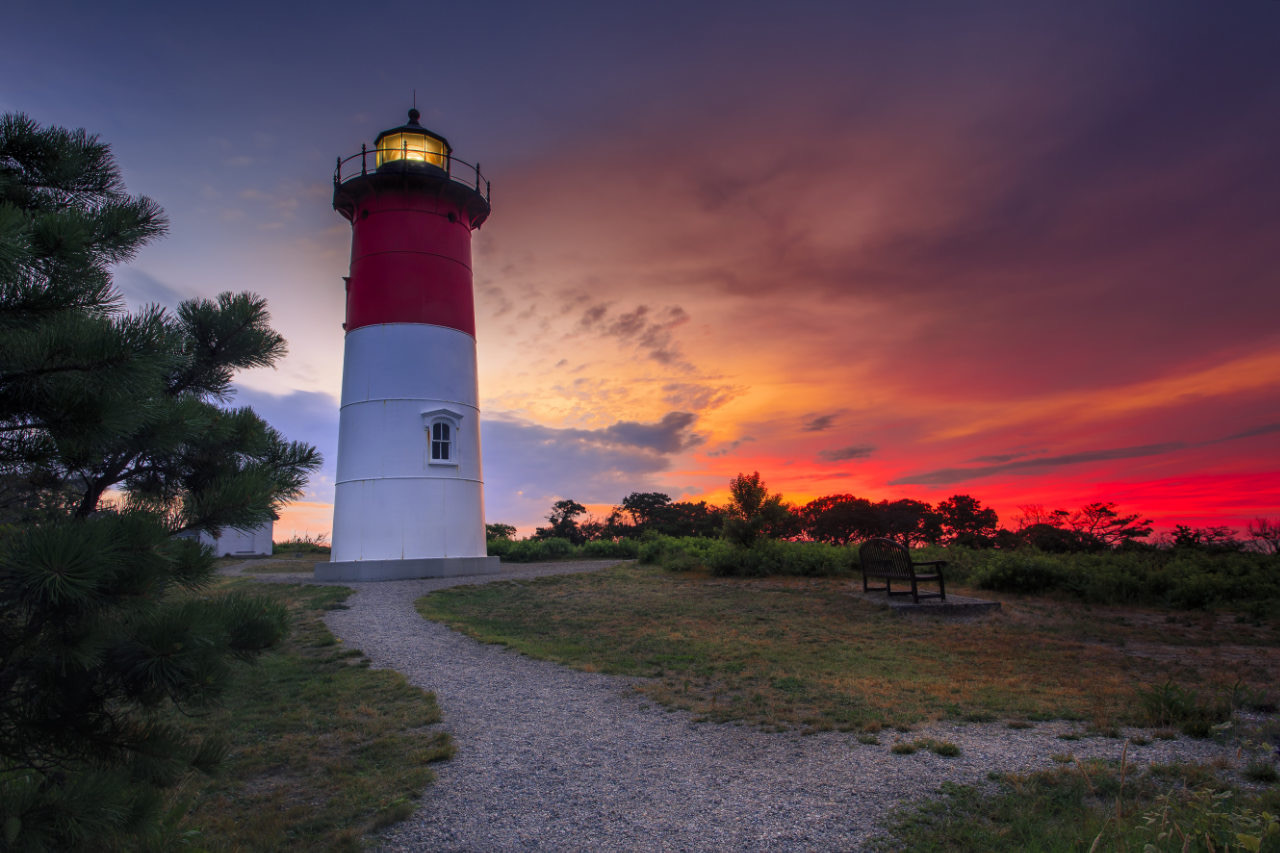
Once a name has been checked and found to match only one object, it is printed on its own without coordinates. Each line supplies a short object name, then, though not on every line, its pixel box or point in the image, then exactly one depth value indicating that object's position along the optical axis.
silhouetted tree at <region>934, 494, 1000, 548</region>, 27.42
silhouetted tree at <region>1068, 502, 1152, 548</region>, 15.99
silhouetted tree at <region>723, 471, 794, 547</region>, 16.97
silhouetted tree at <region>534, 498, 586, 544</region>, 32.62
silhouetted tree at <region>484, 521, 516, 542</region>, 29.39
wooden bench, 11.11
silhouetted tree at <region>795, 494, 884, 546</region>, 30.38
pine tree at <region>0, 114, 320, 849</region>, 2.60
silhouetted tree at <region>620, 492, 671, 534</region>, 34.78
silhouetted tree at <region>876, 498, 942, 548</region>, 29.42
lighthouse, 18.14
